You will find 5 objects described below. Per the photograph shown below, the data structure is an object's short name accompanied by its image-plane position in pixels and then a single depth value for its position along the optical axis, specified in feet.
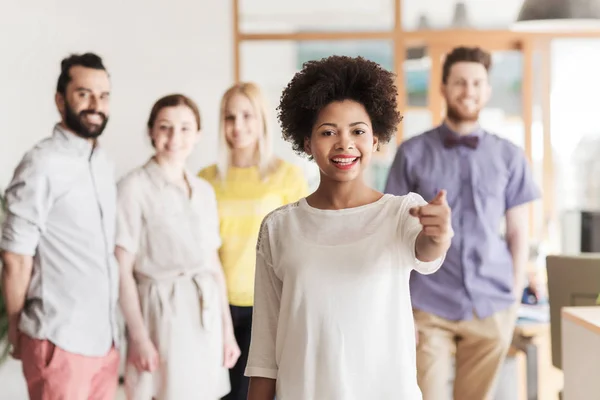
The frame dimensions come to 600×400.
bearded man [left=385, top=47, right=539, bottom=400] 10.71
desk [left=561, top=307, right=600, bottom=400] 8.70
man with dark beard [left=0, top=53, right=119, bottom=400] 9.65
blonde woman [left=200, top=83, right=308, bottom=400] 11.63
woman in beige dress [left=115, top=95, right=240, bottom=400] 11.08
